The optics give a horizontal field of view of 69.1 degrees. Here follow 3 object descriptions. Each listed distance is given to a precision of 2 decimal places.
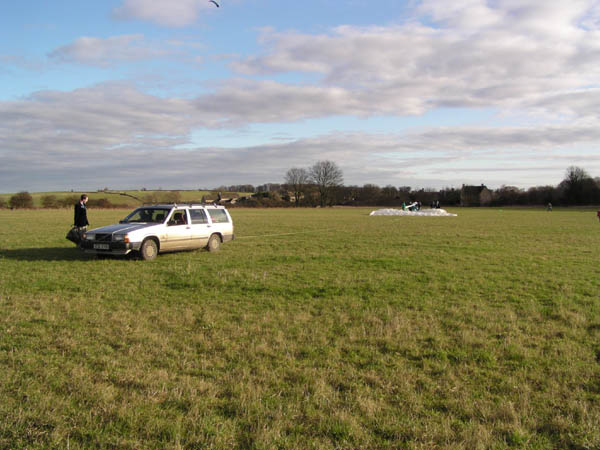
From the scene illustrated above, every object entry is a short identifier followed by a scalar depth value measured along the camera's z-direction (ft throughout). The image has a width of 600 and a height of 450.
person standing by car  48.21
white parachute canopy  169.12
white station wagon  42.22
